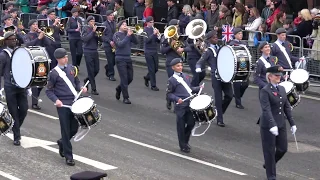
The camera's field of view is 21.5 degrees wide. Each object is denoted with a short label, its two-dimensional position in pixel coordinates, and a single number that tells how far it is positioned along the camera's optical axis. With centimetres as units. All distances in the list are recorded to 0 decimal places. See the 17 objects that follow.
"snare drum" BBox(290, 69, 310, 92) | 1661
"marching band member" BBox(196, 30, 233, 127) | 1711
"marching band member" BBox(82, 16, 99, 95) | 2058
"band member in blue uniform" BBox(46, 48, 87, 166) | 1384
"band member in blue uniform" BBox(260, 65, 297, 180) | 1290
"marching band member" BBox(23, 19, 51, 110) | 1864
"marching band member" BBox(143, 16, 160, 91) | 2081
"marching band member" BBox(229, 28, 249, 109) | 1869
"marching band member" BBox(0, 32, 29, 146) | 1514
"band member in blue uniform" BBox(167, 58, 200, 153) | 1490
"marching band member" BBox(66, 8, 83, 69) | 2281
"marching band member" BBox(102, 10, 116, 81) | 2153
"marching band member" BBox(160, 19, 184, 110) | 1932
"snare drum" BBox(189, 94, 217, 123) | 1450
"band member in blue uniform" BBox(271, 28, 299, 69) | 1764
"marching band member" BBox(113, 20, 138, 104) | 1933
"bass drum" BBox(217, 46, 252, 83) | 1627
